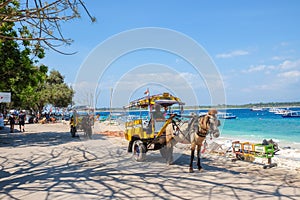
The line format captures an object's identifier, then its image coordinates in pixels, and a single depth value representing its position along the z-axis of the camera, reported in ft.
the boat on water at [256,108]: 507.30
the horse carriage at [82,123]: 60.44
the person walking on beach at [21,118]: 78.73
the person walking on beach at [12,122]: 75.49
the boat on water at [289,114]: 254.68
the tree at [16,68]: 50.60
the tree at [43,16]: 19.36
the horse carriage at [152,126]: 29.48
